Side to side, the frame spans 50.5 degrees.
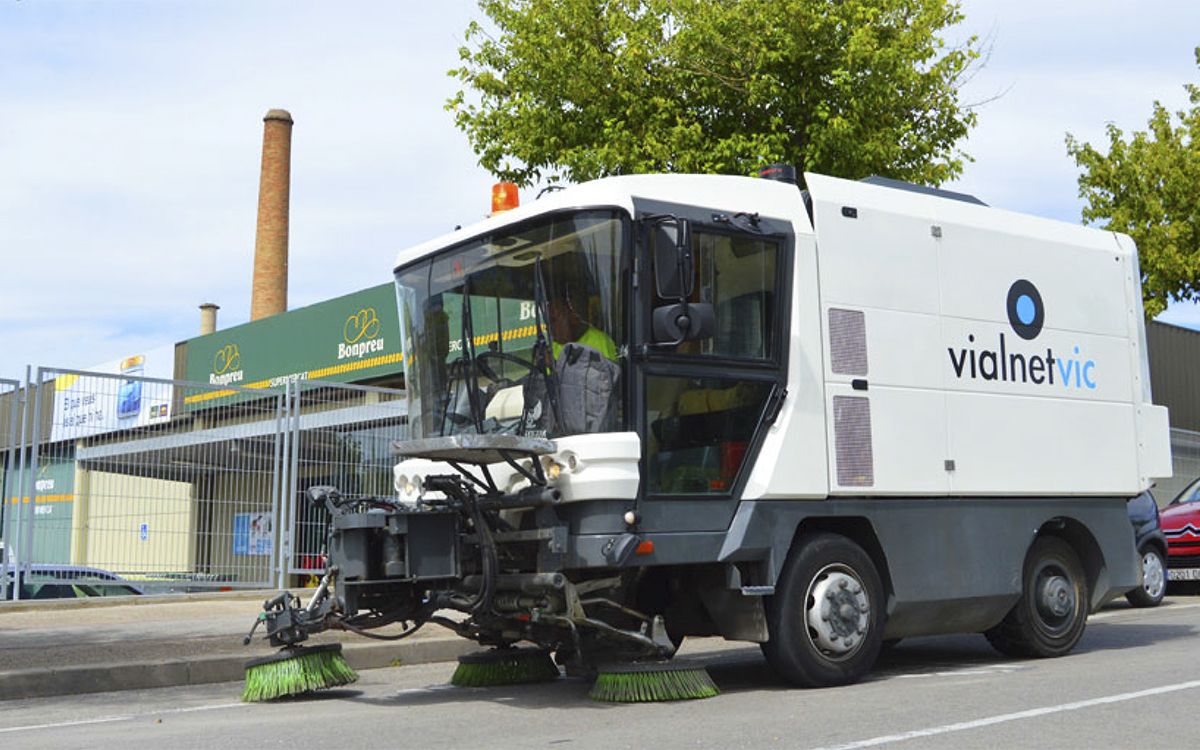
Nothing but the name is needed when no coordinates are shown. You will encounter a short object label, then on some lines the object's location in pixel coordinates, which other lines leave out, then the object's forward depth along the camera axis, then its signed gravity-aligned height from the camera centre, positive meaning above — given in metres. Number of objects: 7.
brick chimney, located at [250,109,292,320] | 39.84 +9.53
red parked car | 15.95 -0.05
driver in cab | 6.97 +1.19
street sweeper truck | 6.97 +0.60
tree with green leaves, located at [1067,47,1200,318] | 23.23 +6.28
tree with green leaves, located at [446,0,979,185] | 14.43 +5.36
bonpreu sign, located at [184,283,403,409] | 29.45 +5.33
